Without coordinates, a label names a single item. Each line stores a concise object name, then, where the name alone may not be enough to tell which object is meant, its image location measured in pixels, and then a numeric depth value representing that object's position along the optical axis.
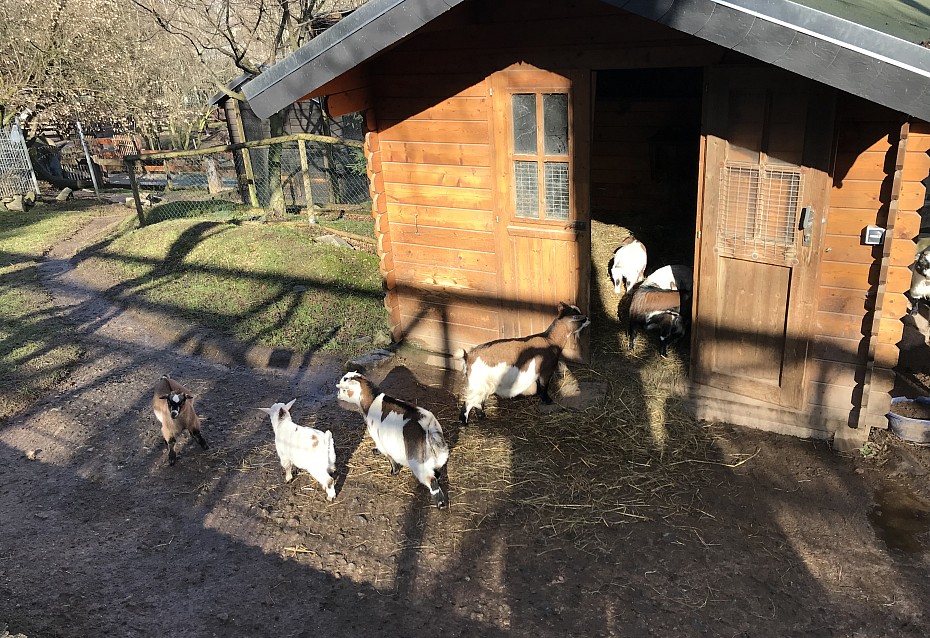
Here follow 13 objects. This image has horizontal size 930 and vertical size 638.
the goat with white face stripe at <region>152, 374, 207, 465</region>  5.75
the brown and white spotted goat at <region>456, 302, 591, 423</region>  5.77
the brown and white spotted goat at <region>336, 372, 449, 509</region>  4.84
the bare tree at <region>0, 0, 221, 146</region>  18.41
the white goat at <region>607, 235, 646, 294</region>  7.90
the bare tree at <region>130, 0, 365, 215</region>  12.38
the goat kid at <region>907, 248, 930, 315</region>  6.65
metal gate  18.27
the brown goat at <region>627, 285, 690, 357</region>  6.50
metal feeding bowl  5.38
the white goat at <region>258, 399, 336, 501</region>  5.11
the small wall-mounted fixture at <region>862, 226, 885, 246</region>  4.78
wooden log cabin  4.56
